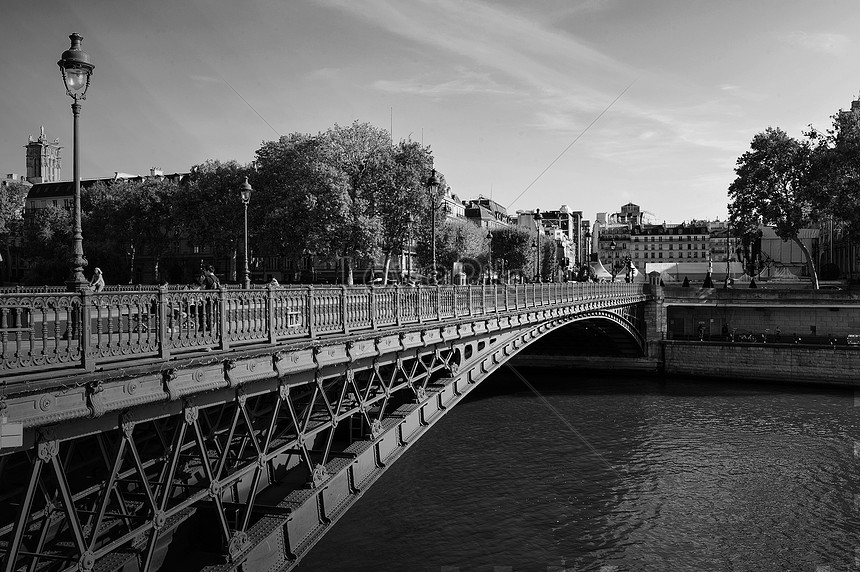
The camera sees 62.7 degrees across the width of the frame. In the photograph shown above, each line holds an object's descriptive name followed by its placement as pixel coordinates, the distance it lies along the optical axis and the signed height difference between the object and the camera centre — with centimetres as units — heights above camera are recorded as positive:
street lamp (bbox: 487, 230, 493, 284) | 8080 +276
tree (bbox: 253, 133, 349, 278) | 4178 +493
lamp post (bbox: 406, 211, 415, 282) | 4650 +376
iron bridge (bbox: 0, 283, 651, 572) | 731 -173
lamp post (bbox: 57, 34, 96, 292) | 918 +263
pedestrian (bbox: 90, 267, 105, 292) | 1425 -3
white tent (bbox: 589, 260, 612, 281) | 6888 +70
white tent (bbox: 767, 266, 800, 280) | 6794 +41
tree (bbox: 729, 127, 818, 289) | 5856 +816
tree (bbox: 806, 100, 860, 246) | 5297 +803
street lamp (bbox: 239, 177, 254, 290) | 2212 +282
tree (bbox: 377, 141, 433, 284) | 4506 +577
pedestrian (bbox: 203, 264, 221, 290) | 1797 +2
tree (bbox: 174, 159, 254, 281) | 5152 +548
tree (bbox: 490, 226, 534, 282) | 8781 +381
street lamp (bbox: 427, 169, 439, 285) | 2015 +258
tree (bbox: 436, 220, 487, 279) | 6769 +346
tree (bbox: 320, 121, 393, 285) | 4294 +645
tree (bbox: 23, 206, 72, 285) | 6178 +335
